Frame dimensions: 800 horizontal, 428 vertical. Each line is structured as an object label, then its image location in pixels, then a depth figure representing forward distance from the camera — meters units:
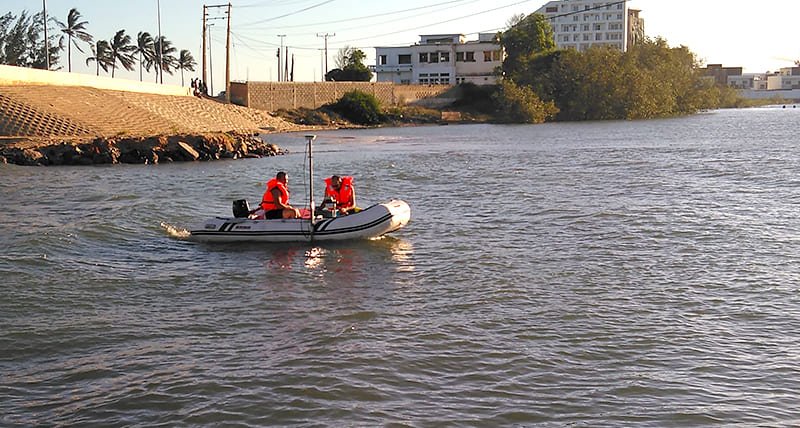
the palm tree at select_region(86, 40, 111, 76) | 91.19
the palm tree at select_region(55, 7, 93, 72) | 83.69
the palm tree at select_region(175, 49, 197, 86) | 108.00
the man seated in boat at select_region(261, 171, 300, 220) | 17.56
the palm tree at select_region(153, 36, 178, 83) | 101.81
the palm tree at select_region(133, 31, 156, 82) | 98.88
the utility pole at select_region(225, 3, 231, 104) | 79.19
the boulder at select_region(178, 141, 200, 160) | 39.19
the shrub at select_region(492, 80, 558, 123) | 87.38
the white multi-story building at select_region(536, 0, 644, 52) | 178.12
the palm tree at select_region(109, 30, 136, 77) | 93.25
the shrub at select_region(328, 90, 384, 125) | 86.94
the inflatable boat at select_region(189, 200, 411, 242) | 17.25
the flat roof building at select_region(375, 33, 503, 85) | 115.75
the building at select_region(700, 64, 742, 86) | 189.32
